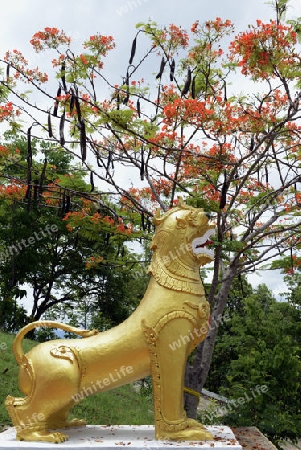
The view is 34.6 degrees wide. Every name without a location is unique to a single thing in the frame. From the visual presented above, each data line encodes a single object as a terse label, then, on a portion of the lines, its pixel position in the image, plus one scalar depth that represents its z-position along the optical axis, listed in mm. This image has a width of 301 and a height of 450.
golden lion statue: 5109
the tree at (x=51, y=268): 18859
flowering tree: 7941
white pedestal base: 4840
